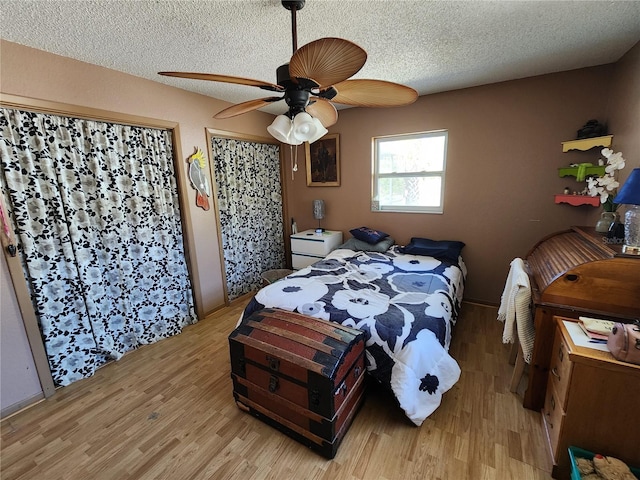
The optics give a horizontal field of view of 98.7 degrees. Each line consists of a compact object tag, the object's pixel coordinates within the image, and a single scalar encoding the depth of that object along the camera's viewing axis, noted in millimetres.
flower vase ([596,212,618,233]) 1748
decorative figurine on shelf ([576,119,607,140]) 2346
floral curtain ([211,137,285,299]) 3305
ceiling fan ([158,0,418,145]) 1006
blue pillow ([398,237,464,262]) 2955
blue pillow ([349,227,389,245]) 3395
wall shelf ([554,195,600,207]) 2292
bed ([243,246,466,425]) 1624
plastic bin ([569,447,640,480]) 1207
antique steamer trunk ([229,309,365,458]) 1472
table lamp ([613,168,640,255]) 1372
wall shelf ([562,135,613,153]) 2230
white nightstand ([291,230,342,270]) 3648
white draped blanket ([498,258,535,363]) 1732
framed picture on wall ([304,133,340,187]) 3755
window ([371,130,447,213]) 3230
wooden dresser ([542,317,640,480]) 1204
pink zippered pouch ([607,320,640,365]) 1148
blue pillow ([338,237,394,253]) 3342
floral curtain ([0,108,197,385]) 1889
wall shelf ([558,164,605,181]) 2283
